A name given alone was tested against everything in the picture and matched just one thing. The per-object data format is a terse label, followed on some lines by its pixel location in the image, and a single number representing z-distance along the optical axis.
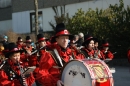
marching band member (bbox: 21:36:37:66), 11.82
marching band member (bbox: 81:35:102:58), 10.47
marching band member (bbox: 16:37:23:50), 17.41
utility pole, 25.44
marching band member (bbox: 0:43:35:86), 7.27
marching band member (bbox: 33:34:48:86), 12.39
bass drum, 5.67
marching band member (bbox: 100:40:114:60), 14.96
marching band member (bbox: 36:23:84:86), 6.39
